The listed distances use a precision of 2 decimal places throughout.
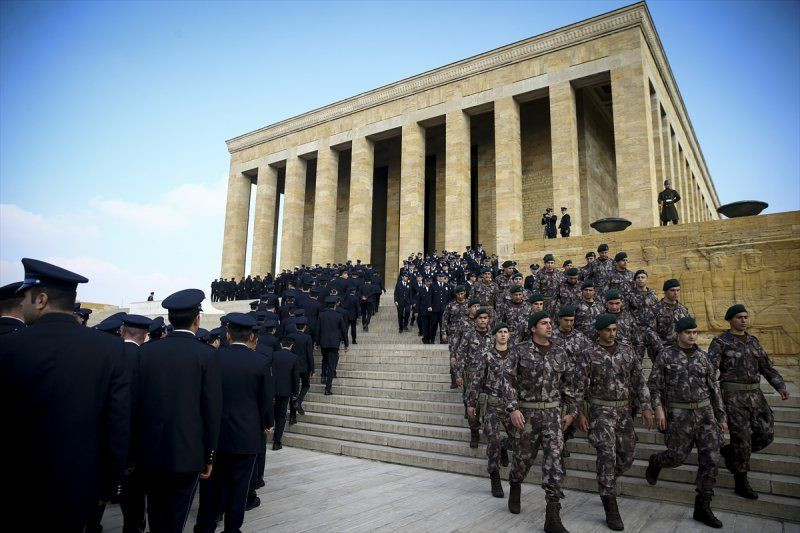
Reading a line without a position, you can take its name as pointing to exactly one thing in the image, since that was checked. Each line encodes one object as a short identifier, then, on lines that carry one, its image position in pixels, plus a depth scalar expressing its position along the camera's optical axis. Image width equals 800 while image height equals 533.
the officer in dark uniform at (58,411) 2.21
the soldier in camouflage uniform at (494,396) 5.04
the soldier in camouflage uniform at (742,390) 4.68
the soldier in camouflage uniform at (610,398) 4.36
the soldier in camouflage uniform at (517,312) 8.16
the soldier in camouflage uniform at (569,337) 5.24
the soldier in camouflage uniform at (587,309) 7.38
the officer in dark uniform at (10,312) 3.43
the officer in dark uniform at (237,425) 3.70
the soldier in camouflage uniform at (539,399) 4.39
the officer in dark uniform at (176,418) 3.01
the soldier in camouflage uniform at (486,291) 10.70
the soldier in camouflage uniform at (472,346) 6.67
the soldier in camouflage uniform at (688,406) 4.40
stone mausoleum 18.86
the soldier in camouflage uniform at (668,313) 7.15
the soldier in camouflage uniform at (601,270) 8.91
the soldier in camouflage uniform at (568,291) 8.75
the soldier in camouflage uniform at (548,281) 9.55
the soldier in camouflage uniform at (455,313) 8.91
